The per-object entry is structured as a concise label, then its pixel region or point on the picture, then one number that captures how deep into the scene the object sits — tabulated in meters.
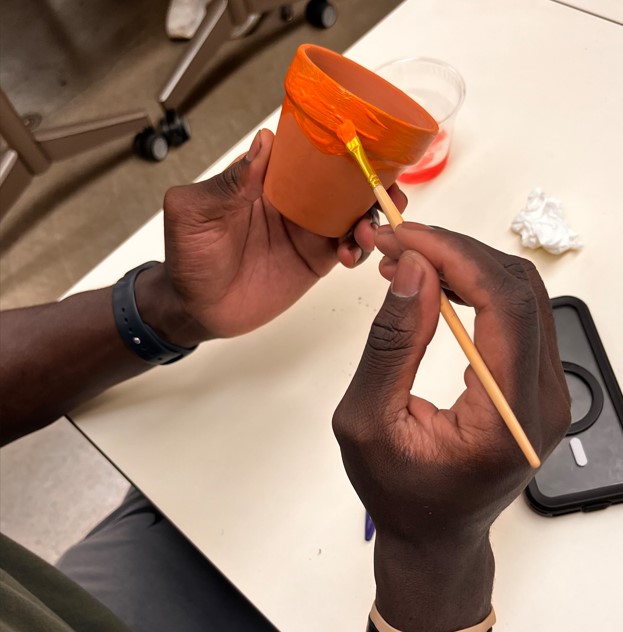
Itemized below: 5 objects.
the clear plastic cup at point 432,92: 0.78
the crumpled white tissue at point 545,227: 0.70
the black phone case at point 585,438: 0.58
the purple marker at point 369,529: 0.60
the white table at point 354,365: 0.58
